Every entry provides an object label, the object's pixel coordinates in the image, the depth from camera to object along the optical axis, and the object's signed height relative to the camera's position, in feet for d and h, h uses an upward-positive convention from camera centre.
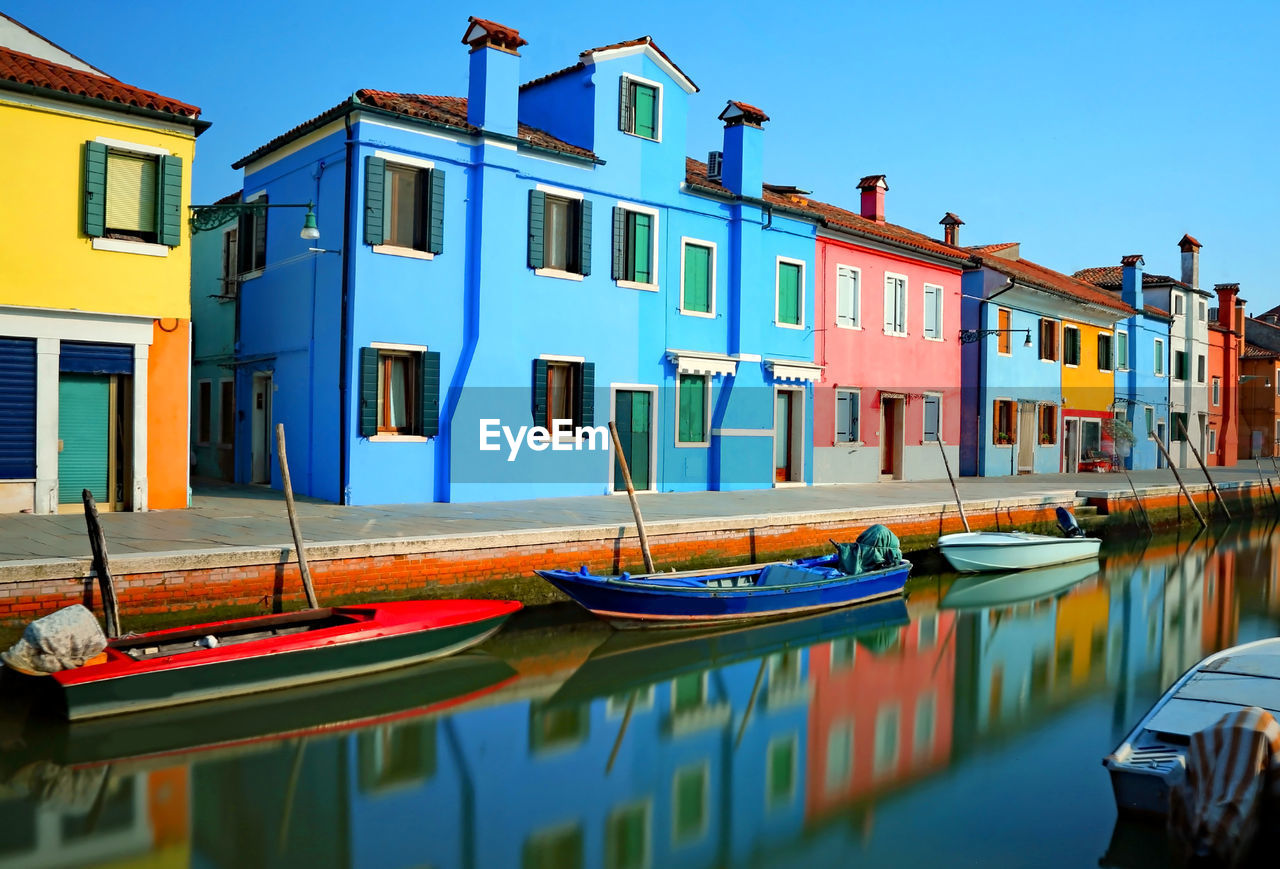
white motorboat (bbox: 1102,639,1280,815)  20.31 -5.98
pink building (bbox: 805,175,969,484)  69.97 +7.02
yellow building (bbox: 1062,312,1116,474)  99.45 +6.19
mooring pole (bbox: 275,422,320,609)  31.65 -3.99
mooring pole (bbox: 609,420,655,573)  39.55 -3.88
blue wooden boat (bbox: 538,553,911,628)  36.06 -5.78
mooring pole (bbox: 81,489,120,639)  27.99 -4.06
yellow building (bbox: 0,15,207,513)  39.99 +6.24
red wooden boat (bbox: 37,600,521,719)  25.85 -6.08
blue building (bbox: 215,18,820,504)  47.70 +7.90
